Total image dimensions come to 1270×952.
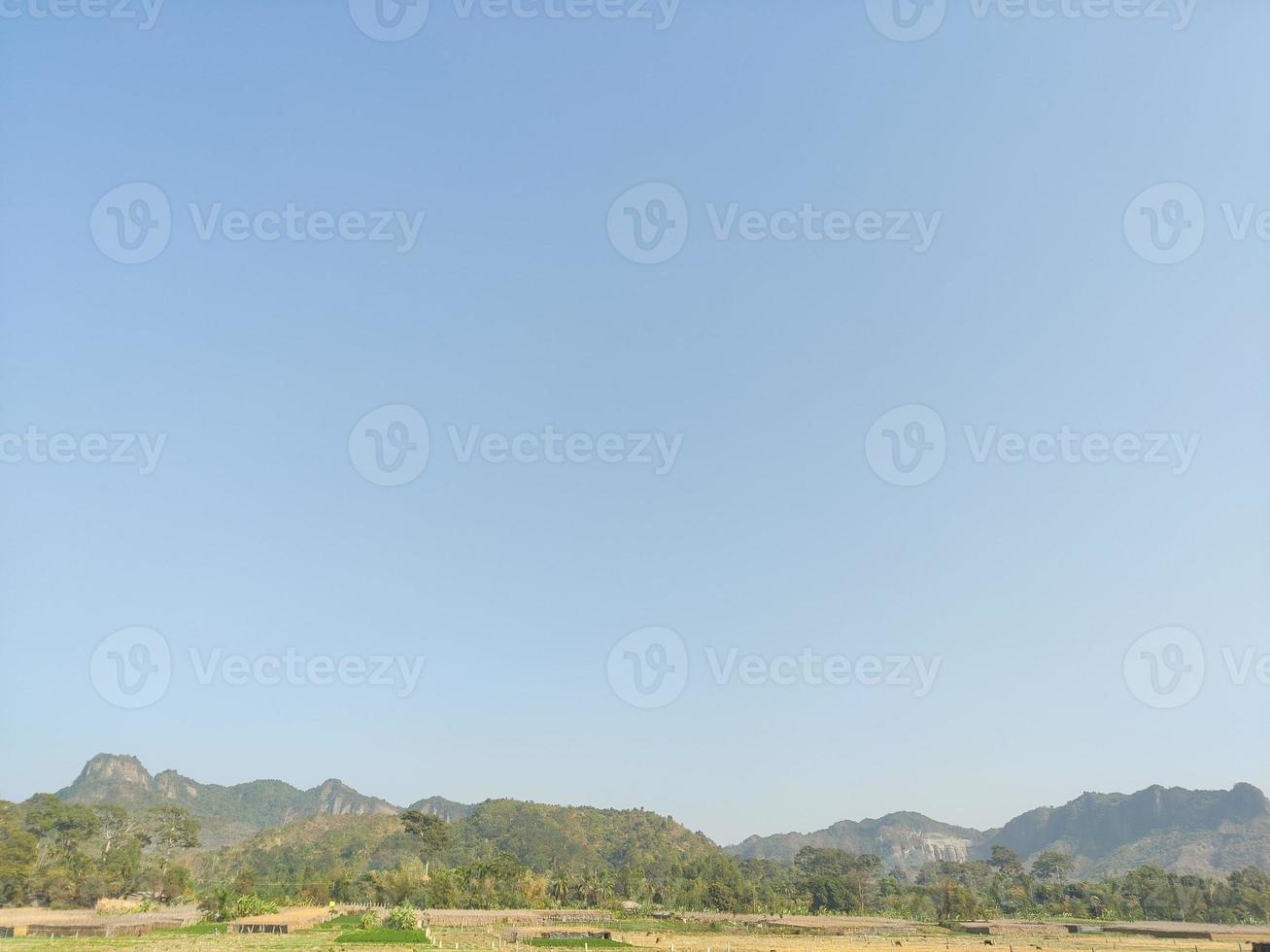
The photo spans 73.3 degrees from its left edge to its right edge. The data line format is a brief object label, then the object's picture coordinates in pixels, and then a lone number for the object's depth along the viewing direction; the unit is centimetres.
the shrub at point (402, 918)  6831
